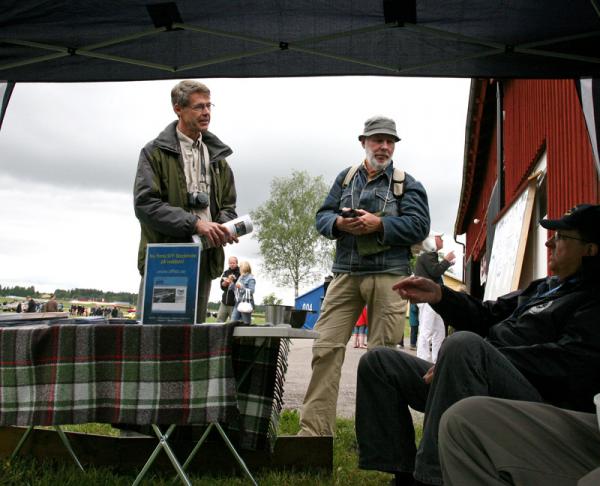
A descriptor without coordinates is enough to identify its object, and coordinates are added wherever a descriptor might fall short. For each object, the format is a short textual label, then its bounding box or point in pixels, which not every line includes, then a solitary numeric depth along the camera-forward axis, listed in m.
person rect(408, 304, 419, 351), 14.88
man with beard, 4.21
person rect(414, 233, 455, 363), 7.37
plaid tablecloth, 2.81
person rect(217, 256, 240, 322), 15.52
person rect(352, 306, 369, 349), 15.34
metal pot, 3.01
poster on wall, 8.06
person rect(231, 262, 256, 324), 15.33
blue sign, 2.86
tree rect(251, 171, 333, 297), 61.62
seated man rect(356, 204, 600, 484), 2.38
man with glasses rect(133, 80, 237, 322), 3.57
